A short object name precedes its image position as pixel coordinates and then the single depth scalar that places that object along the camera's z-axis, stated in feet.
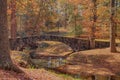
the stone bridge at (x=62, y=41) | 104.73
